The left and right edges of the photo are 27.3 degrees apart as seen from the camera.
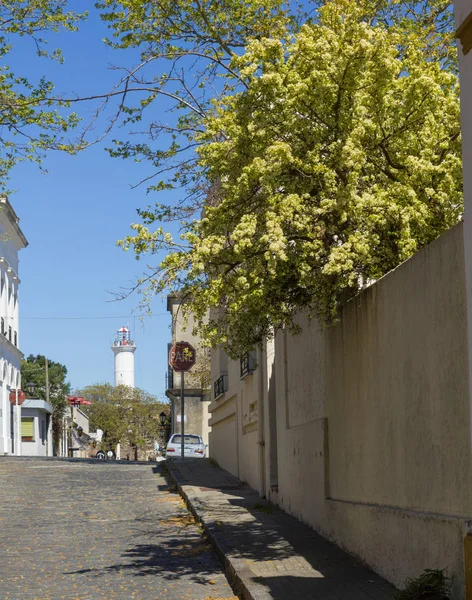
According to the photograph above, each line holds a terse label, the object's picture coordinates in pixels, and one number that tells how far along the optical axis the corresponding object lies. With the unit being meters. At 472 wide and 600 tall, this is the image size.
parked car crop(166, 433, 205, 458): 32.94
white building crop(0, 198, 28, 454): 47.15
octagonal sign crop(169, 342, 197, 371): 22.03
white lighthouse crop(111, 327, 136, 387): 122.81
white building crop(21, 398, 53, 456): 56.50
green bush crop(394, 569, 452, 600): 6.37
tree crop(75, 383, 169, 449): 77.06
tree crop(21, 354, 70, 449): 68.12
